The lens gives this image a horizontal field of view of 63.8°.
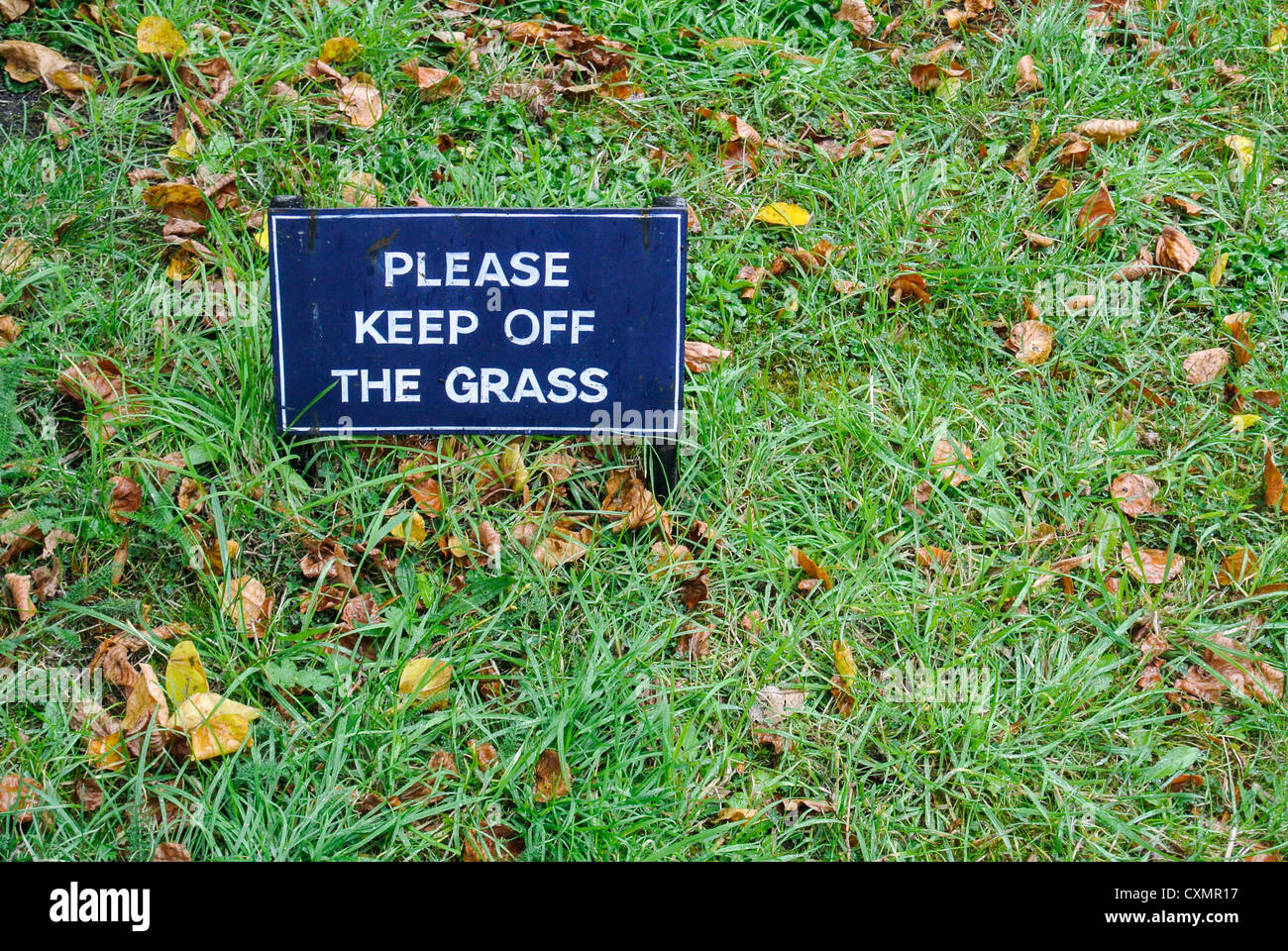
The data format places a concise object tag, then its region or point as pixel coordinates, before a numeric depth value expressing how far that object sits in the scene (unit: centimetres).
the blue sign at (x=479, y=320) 236
